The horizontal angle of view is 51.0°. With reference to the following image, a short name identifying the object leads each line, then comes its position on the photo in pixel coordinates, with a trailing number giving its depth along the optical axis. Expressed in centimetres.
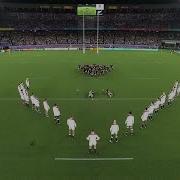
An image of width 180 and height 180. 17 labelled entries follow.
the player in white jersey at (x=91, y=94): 1290
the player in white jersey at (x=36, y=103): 1102
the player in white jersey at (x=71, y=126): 915
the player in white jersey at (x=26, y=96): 1182
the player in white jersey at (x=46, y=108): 1045
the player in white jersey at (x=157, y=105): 1078
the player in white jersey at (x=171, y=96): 1200
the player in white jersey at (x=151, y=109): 1019
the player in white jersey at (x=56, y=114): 1001
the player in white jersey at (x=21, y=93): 1195
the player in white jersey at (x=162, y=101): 1137
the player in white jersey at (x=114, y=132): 887
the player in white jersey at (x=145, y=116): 984
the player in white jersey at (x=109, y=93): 1302
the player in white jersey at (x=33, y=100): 1097
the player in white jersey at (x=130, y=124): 929
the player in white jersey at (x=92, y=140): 835
